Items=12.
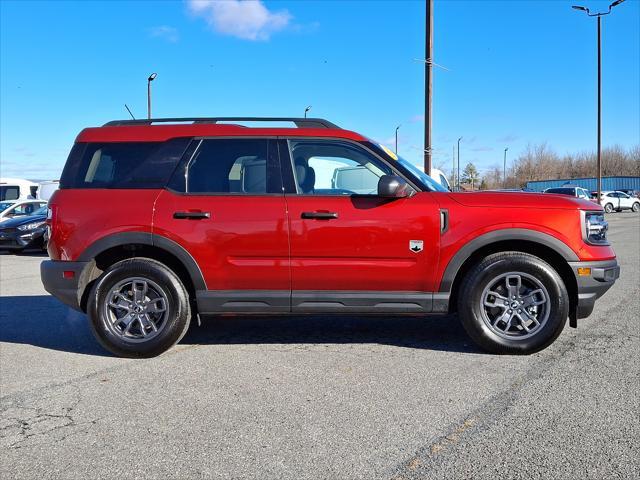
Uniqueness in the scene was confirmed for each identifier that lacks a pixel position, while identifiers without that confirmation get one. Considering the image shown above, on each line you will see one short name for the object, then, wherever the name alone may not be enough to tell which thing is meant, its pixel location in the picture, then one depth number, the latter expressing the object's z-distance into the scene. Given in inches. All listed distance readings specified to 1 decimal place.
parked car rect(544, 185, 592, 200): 1153.5
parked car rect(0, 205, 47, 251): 549.0
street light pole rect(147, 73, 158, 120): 978.7
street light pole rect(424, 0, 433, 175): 479.8
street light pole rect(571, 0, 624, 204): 1098.7
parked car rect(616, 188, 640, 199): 2023.5
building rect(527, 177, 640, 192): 2775.6
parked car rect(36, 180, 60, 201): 1012.5
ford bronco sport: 173.5
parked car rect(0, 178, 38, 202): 947.3
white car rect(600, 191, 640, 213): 1662.2
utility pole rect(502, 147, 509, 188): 3428.2
